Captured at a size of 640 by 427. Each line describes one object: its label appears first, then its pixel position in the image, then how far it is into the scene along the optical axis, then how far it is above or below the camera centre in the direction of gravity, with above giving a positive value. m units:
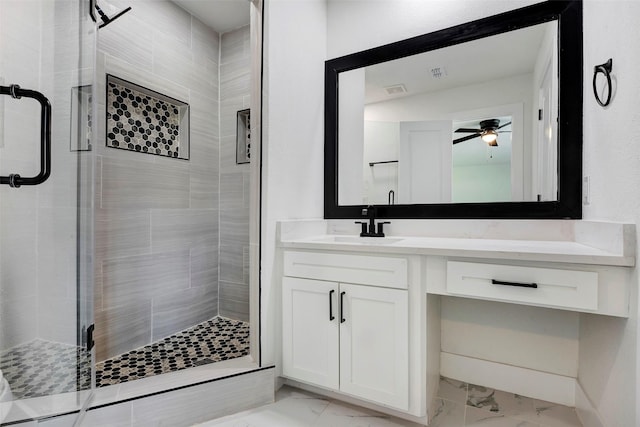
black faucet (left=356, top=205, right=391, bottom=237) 1.98 -0.08
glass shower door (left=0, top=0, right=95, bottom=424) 1.22 +0.02
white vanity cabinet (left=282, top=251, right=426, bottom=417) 1.40 -0.57
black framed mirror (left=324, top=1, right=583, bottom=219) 1.58 +0.55
